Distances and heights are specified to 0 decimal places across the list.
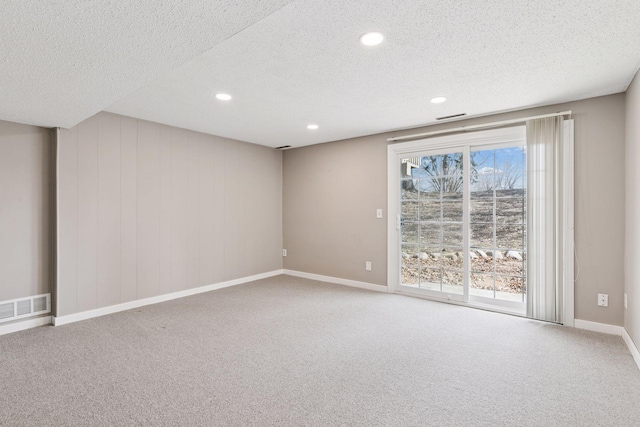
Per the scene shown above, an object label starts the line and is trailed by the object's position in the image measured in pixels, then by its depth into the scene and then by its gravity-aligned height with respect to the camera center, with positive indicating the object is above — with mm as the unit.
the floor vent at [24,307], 3166 -934
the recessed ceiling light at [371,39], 2049 +1106
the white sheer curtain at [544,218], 3338 -57
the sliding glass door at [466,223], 3777 -134
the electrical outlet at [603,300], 3145 -839
